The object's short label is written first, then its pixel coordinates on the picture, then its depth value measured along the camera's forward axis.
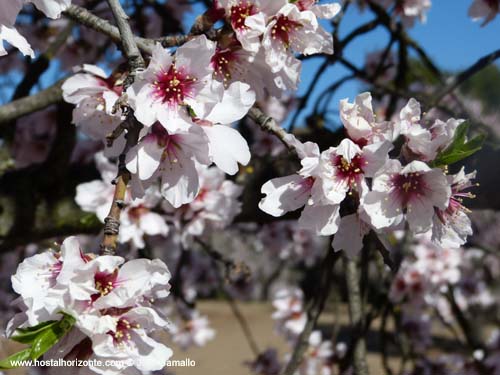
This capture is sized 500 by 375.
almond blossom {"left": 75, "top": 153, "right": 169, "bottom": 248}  0.37
